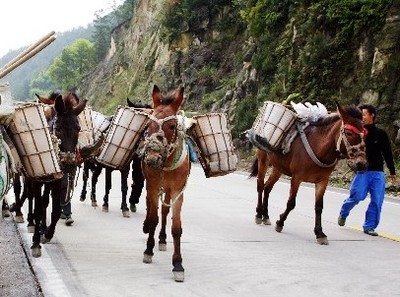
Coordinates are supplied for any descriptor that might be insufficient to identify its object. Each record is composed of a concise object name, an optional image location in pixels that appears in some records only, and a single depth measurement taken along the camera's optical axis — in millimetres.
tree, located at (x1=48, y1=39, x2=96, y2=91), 113750
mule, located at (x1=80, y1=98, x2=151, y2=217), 10609
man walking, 9273
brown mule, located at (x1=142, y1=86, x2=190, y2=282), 6016
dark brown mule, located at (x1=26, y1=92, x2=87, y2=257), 7145
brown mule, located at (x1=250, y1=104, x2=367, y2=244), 8086
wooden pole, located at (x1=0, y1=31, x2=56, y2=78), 5441
